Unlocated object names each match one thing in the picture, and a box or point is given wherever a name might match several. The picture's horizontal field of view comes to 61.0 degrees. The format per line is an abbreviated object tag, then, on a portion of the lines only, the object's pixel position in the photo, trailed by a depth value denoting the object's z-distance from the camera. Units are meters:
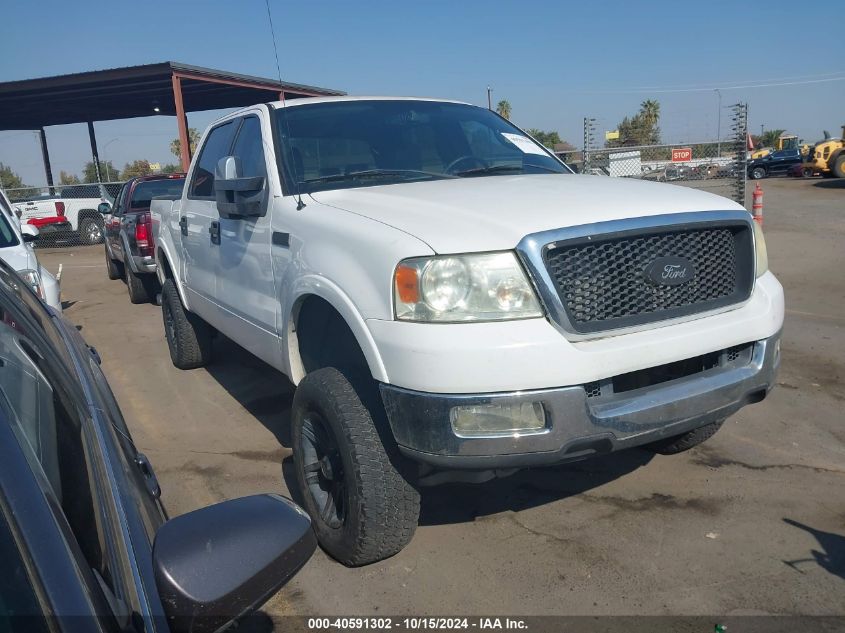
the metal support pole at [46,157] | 28.03
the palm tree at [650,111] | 72.44
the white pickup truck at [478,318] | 2.53
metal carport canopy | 17.63
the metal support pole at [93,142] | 28.27
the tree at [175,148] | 66.86
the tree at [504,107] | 61.13
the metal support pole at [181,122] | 17.19
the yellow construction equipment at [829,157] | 28.33
